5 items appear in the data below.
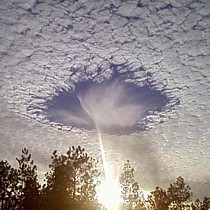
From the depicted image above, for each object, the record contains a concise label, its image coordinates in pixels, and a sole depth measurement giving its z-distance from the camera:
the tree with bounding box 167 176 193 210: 40.09
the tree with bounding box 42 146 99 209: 28.81
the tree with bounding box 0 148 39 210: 31.30
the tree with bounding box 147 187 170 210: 40.16
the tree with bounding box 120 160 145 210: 38.44
